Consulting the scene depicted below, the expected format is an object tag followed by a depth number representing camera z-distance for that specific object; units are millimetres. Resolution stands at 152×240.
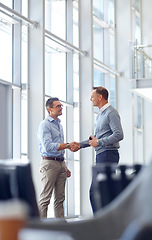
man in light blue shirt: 6193
